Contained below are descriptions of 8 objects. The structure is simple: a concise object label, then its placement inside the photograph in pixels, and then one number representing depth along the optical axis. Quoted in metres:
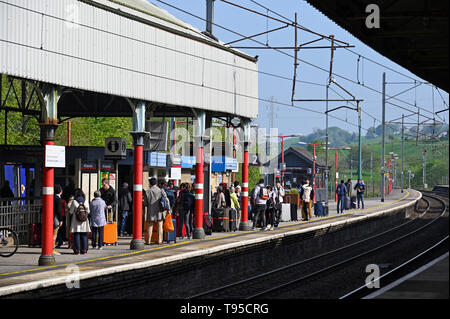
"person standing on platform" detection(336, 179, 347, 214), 41.47
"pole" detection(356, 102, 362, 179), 56.53
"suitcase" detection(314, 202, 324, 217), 39.09
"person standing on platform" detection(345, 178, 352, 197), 47.96
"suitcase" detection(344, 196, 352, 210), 46.03
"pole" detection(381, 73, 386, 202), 58.69
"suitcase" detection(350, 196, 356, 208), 47.66
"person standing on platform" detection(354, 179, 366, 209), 45.09
